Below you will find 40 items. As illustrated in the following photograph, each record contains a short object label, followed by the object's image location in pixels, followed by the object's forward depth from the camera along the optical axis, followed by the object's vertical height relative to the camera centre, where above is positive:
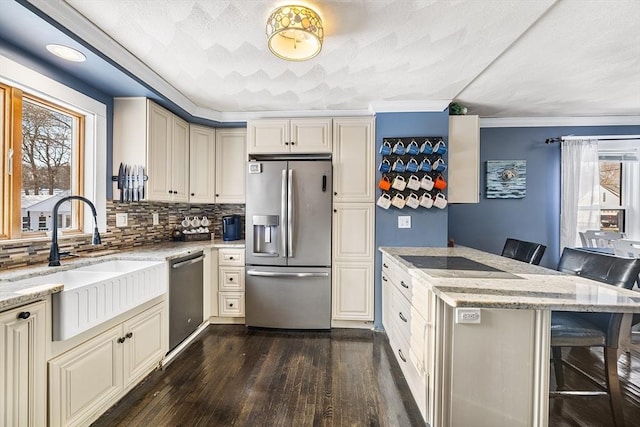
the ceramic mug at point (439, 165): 2.66 +0.44
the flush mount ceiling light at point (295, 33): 1.41 +0.94
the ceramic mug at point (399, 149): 2.67 +0.59
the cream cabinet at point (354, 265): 2.84 -0.55
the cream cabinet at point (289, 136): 2.88 +0.78
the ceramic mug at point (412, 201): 2.72 +0.10
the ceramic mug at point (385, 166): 2.72 +0.44
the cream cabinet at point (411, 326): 1.49 -0.75
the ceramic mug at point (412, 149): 2.65 +0.59
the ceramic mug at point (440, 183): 2.63 +0.27
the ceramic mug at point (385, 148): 2.70 +0.60
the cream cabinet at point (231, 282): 2.90 -0.75
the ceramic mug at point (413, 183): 2.69 +0.27
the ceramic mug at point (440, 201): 2.69 +0.10
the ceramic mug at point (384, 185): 2.70 +0.25
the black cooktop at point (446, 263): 1.80 -0.36
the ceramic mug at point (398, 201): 2.71 +0.10
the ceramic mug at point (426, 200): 2.68 +0.11
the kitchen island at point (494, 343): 1.21 -0.60
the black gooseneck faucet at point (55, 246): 1.70 -0.23
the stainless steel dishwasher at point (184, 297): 2.27 -0.76
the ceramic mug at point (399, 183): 2.70 +0.27
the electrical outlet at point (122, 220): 2.51 -0.10
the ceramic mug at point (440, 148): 2.63 +0.60
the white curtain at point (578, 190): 3.07 +0.25
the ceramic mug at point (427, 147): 2.66 +0.61
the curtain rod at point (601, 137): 3.03 +0.82
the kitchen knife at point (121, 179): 2.38 +0.25
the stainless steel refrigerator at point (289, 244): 2.76 -0.33
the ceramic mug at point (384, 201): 2.74 +0.10
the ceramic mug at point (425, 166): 2.65 +0.43
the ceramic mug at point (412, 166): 2.67 +0.43
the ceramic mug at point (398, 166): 2.68 +0.43
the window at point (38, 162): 1.71 +0.32
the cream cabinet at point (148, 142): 2.44 +0.60
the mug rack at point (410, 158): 2.71 +0.51
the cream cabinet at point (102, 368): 1.36 -0.91
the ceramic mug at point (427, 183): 2.66 +0.27
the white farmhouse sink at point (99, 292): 1.34 -0.47
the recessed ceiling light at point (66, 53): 1.67 +0.96
